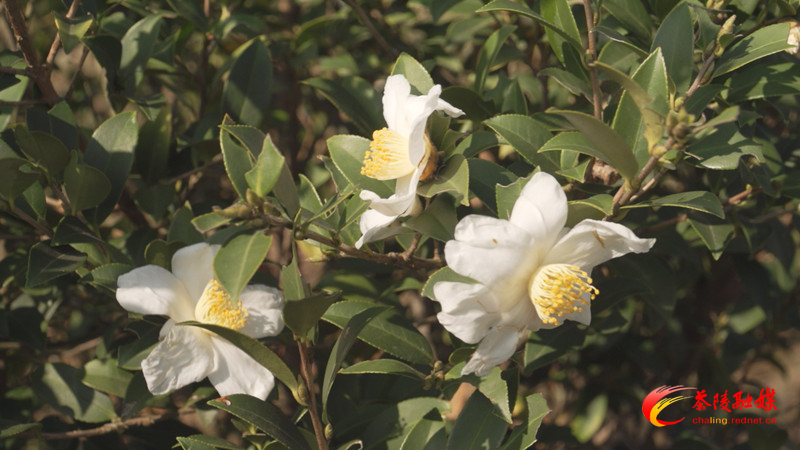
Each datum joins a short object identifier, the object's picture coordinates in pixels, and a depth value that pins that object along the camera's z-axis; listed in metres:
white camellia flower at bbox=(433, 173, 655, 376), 1.14
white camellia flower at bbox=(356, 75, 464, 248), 1.15
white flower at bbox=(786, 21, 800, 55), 1.21
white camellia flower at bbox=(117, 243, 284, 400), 1.19
